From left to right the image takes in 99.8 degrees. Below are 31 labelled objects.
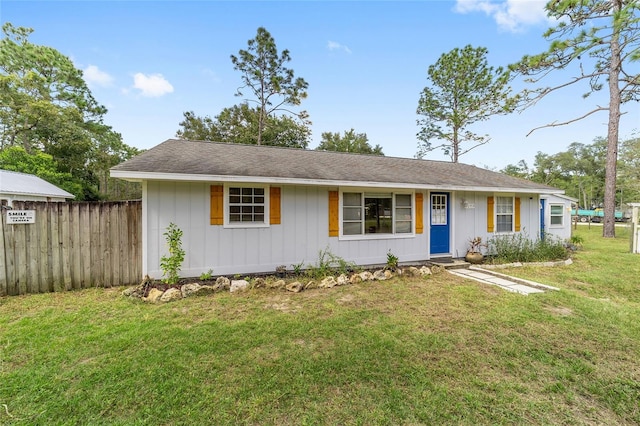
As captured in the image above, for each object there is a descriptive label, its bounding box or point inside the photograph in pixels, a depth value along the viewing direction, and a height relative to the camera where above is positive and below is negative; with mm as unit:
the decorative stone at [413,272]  6543 -1517
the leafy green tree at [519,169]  50625 +7796
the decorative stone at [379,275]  6238 -1533
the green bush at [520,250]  8195 -1281
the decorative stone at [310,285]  5586 -1575
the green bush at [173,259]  5281 -949
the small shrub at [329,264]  6426 -1364
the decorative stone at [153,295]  4707 -1501
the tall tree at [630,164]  25223 +4470
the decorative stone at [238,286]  5257 -1481
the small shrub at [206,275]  5650 -1369
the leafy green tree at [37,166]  15188 +2666
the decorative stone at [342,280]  5871 -1531
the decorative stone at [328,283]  5691 -1548
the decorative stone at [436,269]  6851 -1547
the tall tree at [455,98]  19250 +8641
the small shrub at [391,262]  6891 -1335
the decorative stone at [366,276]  6133 -1513
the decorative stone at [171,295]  4754 -1512
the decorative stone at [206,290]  5086 -1508
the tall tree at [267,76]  18406 +9597
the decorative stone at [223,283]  5320 -1450
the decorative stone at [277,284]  5465 -1508
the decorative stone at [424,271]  6564 -1504
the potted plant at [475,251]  7824 -1271
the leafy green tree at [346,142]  32438 +8210
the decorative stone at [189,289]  4973 -1462
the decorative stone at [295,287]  5359 -1534
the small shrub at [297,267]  6353 -1360
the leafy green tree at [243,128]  22636 +7444
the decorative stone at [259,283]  5438 -1475
